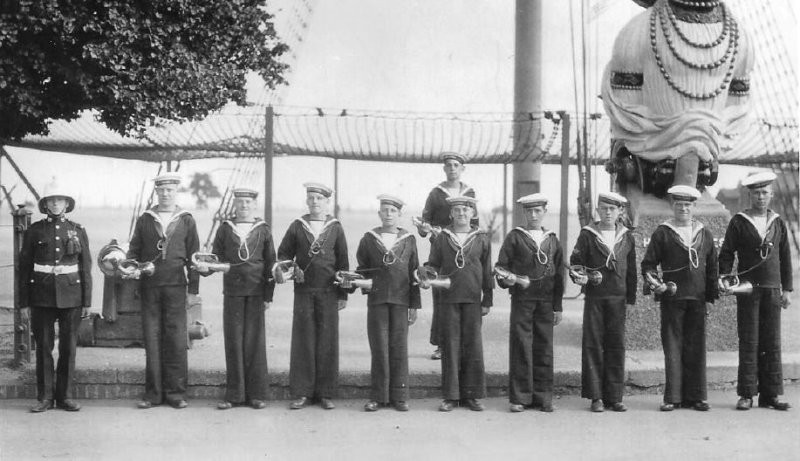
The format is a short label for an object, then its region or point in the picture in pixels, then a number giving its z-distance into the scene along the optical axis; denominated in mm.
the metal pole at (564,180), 10250
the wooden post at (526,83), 10930
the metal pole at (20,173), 10466
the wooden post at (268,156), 9656
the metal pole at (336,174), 11509
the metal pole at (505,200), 13840
